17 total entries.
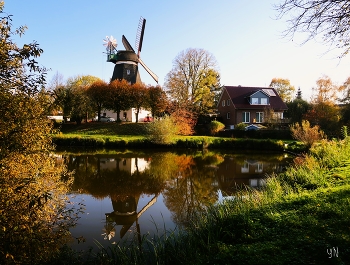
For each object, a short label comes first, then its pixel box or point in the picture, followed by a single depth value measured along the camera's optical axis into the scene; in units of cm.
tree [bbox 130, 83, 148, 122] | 3544
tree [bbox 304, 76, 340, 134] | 3045
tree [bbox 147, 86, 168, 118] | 3597
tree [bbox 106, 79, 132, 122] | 3494
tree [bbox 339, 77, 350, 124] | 3158
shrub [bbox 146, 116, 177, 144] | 2583
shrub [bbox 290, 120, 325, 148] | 2086
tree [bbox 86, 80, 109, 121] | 3516
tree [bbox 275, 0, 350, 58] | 619
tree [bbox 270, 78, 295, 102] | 5828
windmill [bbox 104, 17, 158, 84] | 4109
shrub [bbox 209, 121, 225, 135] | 3277
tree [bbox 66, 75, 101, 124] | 3366
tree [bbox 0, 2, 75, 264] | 370
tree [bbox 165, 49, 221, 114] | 3927
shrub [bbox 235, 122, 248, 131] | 3240
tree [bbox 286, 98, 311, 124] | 3618
